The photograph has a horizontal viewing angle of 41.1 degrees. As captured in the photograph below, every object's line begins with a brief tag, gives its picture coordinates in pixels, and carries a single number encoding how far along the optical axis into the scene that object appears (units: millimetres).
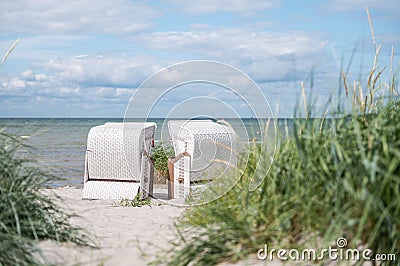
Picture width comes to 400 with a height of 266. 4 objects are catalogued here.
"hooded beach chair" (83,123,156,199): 7598
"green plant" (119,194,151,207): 7032
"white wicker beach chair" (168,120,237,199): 7414
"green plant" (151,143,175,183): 9672
